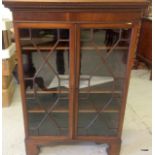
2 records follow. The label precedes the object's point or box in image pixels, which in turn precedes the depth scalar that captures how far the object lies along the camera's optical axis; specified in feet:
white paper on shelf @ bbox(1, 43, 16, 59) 6.65
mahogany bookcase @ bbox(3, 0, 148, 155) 3.96
